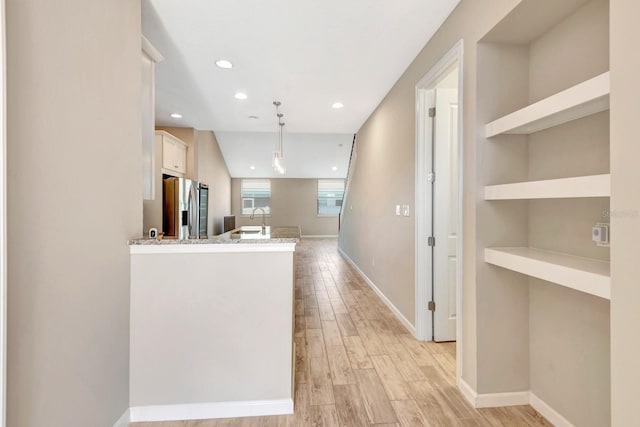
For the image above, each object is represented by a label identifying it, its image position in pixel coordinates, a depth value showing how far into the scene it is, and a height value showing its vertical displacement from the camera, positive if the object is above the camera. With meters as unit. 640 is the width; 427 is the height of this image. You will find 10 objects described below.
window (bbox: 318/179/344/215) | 10.78 +0.66
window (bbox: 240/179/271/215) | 10.43 +0.67
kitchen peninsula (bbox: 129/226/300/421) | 1.72 -0.68
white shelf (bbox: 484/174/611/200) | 1.16 +0.12
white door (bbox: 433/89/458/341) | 2.68 +0.08
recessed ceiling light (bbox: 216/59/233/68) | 2.79 +1.44
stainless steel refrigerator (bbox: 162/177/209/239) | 3.80 +0.06
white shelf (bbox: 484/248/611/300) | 1.17 -0.25
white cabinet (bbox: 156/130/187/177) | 4.24 +0.92
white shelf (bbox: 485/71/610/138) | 1.17 +0.48
